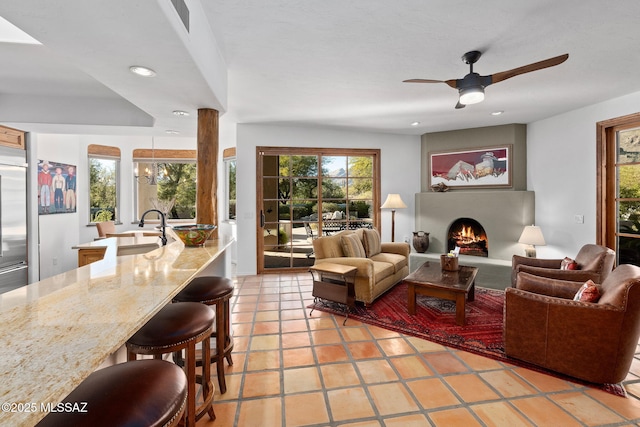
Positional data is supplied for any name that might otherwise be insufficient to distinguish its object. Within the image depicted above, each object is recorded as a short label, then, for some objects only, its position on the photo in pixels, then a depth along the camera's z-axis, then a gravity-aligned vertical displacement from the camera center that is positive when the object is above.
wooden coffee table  3.05 -0.78
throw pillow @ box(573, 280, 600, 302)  2.18 -0.62
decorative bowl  2.45 -0.18
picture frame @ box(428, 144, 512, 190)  5.12 +0.80
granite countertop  0.62 -0.35
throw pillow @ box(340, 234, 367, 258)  3.88 -0.47
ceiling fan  2.46 +1.13
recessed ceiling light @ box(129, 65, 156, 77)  2.05 +1.01
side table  3.33 -0.86
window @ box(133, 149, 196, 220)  6.88 +0.71
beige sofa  3.52 -0.63
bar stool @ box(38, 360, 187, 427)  0.80 -0.56
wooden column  2.82 +0.44
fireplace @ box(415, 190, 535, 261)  4.91 -0.05
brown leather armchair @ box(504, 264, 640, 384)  2.01 -0.87
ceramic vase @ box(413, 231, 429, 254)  5.42 -0.55
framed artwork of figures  4.46 +0.41
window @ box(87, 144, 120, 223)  6.34 +0.67
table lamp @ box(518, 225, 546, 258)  4.35 -0.40
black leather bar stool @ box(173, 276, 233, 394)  2.04 -0.60
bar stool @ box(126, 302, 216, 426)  1.36 -0.58
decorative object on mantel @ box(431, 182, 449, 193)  5.51 +0.46
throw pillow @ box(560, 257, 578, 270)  3.16 -0.58
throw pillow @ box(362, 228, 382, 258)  4.44 -0.47
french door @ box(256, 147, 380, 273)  5.37 +0.27
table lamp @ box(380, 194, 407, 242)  5.25 +0.14
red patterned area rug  2.60 -1.19
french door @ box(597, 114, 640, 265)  3.73 +0.31
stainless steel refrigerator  3.45 -0.07
